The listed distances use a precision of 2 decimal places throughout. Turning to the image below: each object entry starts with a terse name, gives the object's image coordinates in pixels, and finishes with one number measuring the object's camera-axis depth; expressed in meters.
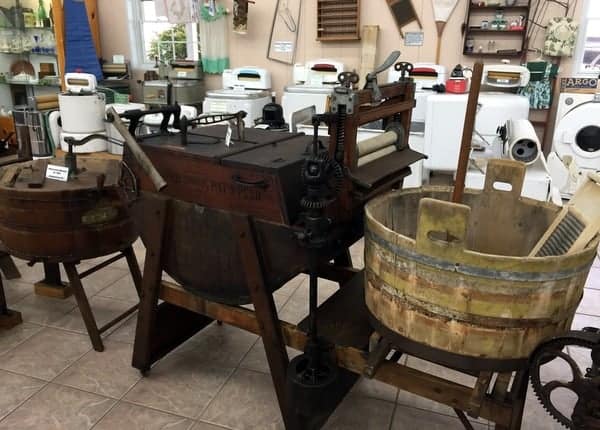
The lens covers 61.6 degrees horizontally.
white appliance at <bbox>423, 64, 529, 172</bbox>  3.82
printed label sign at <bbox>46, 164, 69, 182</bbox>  2.43
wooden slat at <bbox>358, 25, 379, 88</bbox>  5.03
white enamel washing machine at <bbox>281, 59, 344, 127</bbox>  4.53
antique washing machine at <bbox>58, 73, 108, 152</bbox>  4.94
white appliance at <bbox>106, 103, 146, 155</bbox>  5.21
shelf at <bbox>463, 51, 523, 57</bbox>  4.69
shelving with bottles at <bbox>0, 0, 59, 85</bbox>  6.22
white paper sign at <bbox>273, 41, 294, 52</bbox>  5.49
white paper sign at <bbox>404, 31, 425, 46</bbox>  4.96
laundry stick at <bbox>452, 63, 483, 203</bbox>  1.31
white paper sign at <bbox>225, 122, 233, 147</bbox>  1.88
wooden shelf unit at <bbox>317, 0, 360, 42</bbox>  5.08
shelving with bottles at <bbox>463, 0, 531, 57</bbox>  4.59
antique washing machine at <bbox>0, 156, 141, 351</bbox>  2.30
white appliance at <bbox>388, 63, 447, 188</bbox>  4.02
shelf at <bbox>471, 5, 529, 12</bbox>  4.56
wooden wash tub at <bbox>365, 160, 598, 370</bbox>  1.19
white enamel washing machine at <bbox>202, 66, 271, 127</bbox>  4.85
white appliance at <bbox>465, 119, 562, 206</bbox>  3.31
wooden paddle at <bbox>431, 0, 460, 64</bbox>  4.74
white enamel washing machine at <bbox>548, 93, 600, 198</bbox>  4.40
